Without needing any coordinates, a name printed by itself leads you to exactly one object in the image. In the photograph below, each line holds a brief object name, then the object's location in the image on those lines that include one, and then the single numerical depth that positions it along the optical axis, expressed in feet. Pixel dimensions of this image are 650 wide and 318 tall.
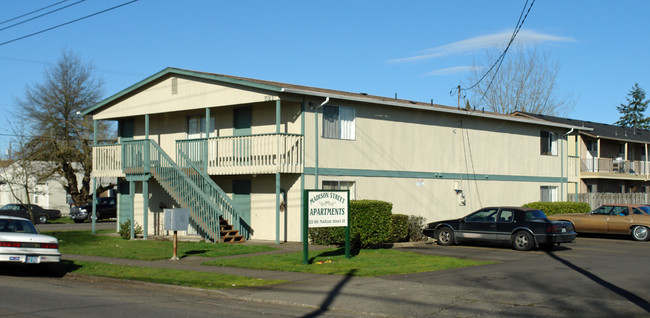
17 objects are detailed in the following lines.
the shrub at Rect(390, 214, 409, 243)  73.56
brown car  82.79
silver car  48.70
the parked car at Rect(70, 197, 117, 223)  149.28
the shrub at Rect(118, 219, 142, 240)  85.87
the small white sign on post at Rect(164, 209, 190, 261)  60.44
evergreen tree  268.62
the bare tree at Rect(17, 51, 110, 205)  155.53
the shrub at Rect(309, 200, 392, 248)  66.18
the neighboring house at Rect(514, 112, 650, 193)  124.98
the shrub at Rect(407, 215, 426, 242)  77.20
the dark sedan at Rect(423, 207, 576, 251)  66.39
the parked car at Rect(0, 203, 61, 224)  134.19
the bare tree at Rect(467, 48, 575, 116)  177.17
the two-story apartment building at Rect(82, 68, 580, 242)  75.15
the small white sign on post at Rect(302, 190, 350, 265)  55.62
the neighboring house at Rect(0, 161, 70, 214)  193.33
